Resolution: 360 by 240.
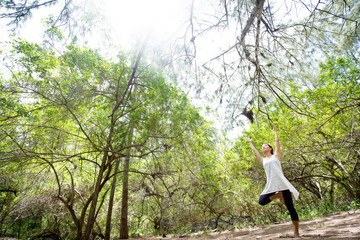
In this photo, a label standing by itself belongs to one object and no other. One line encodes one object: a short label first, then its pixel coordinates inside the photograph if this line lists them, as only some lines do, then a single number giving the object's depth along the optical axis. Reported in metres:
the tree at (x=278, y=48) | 2.85
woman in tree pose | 2.49
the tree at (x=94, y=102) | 4.01
